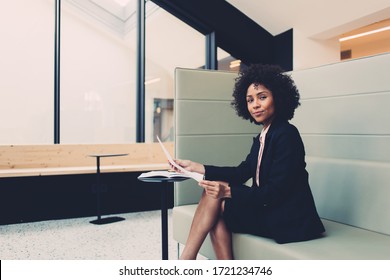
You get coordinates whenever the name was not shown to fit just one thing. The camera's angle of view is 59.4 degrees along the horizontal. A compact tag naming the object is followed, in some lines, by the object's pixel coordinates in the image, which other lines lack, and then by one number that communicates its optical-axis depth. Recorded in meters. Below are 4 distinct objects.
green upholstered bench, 1.66
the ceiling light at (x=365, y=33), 6.49
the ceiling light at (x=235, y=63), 5.77
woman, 1.62
